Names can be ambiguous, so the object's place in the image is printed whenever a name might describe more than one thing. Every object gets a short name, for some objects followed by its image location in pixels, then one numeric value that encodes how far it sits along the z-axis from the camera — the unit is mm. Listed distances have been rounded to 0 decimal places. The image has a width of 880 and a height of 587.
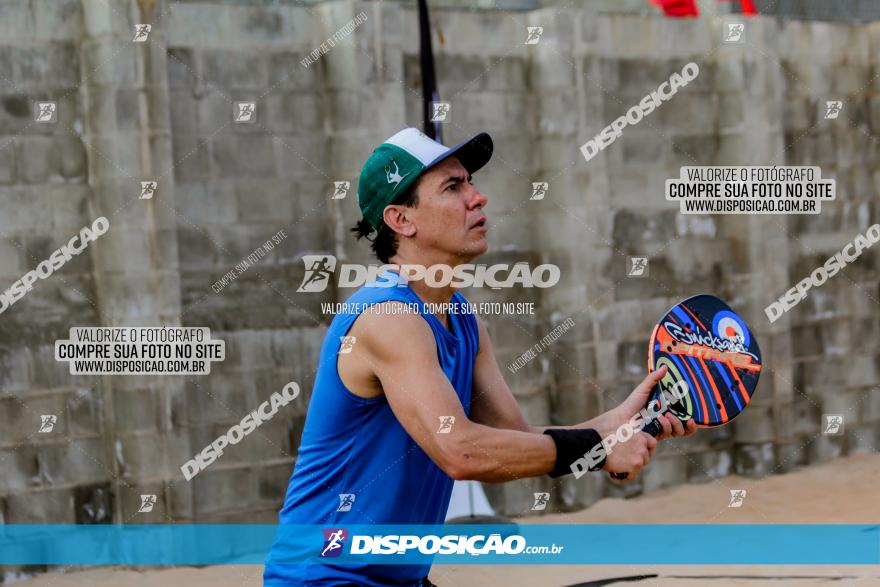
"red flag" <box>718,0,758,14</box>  17891
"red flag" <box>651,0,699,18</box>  17344
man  6555
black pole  14242
